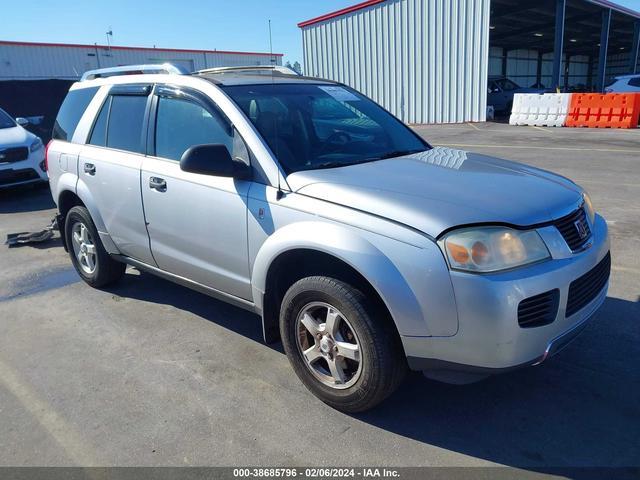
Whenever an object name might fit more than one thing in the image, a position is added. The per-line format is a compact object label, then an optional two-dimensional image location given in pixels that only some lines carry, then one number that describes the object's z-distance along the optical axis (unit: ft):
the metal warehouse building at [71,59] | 102.63
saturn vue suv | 7.92
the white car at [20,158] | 29.94
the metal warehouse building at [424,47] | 65.51
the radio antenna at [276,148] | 9.77
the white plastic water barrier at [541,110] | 58.59
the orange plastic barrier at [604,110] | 53.88
